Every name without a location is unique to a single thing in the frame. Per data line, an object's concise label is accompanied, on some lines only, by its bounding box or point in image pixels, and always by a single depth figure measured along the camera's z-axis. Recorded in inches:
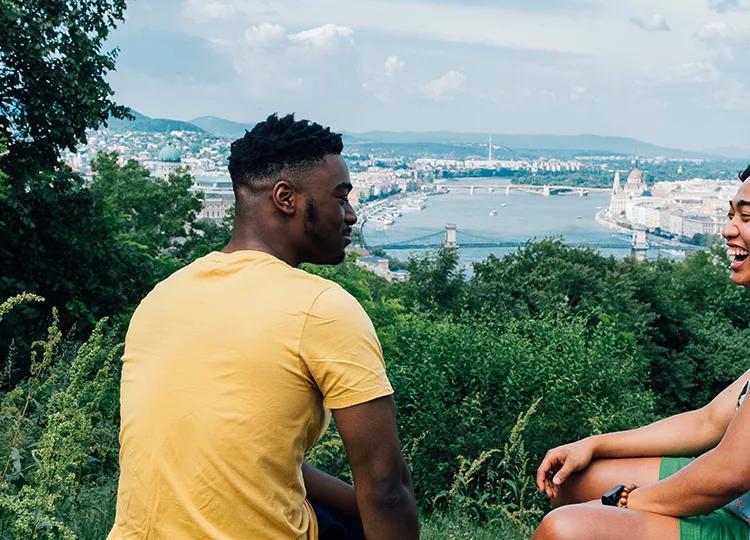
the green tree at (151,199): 1016.9
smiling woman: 63.5
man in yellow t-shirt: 57.5
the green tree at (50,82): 436.5
